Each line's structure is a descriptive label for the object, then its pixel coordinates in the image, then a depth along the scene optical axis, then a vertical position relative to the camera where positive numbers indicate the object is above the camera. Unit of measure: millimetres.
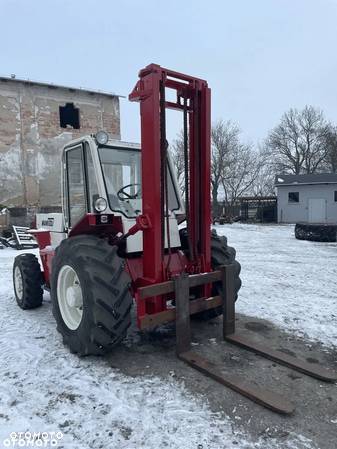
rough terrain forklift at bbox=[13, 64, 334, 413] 3715 -328
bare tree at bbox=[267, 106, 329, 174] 45406 +8323
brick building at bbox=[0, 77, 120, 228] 20484 +4712
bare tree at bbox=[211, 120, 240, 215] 37094 +6123
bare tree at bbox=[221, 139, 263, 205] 37875 +3909
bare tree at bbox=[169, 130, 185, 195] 21217 +4849
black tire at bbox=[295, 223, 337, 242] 16906 -995
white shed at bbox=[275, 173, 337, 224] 30516 +975
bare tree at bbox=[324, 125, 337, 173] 42906 +6616
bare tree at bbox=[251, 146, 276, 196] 45000 +4315
